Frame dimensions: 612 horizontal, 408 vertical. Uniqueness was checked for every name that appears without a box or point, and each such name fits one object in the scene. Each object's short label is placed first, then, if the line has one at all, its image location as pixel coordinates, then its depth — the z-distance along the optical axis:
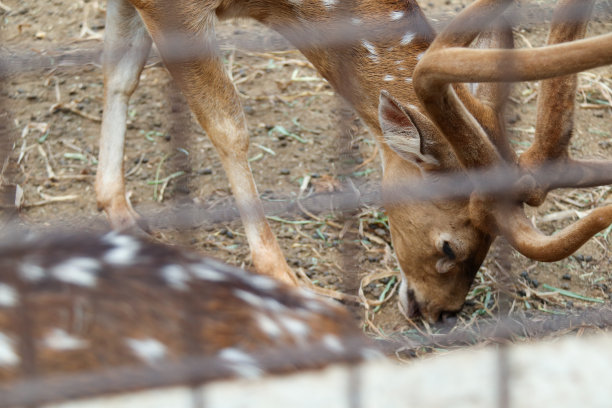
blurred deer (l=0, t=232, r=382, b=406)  4.31
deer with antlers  5.36
